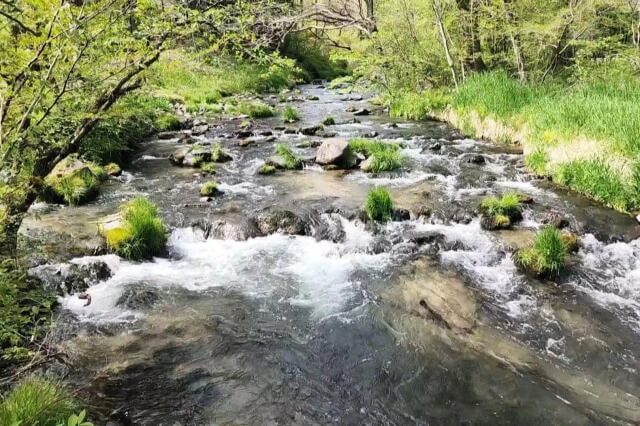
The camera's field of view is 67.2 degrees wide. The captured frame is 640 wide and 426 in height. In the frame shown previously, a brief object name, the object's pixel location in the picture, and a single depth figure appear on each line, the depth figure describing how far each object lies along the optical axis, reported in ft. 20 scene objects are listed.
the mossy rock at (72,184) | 34.27
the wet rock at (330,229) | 30.37
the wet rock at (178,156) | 46.14
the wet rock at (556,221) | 29.60
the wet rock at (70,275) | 23.73
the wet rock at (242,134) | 57.58
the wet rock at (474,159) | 44.09
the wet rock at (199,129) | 59.62
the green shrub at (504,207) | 31.07
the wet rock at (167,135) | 57.98
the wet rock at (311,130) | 58.23
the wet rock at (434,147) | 49.52
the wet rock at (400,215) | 31.99
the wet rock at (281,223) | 31.48
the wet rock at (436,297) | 21.40
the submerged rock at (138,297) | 22.81
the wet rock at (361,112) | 74.51
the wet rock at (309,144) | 51.68
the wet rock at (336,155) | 44.32
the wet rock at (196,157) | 45.57
